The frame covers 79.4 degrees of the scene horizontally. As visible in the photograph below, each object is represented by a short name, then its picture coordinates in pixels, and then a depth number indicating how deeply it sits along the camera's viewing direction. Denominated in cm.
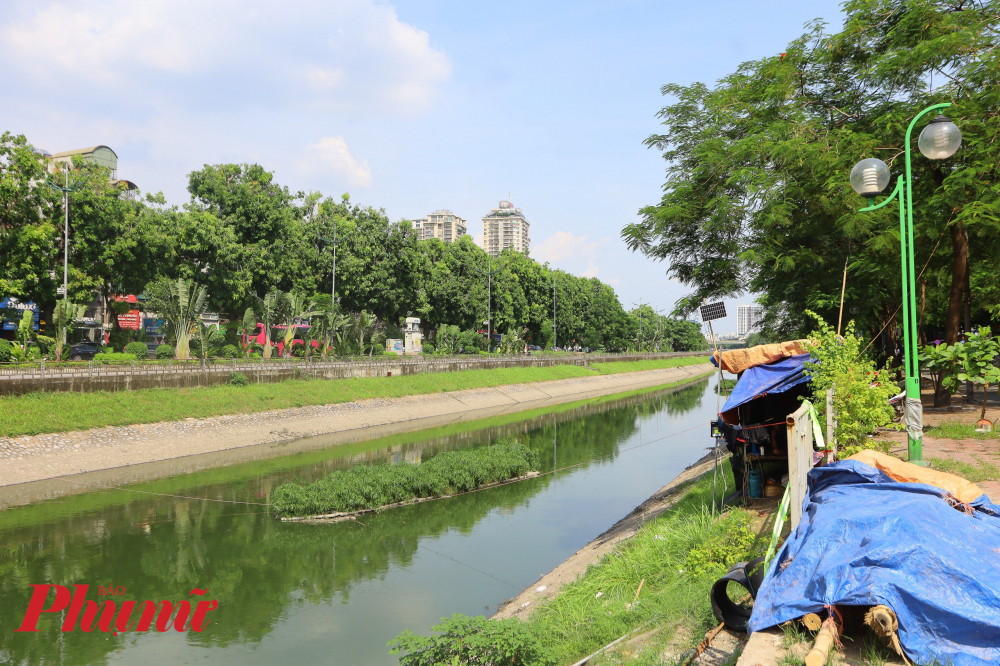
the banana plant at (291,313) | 3908
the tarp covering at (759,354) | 1130
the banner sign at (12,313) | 3549
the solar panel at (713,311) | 1107
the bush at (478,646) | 661
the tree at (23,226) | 2819
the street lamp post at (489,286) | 5791
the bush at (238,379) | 3027
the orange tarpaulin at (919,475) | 577
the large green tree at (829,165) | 1284
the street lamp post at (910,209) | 732
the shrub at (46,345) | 2827
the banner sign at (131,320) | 5153
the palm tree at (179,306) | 3225
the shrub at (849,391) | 767
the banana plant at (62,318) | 2809
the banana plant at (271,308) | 3803
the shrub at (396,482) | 1662
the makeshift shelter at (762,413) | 1030
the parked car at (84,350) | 3484
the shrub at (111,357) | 2804
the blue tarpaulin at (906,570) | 389
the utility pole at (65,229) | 2823
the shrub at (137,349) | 3219
